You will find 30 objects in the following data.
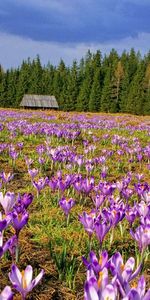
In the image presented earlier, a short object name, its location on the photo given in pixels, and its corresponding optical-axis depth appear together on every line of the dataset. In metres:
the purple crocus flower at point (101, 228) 2.58
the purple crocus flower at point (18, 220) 2.50
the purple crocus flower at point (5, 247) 1.94
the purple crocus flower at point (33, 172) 4.69
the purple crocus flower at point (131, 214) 3.18
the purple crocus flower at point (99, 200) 3.51
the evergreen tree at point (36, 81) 78.06
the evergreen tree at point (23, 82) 76.56
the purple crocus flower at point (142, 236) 2.54
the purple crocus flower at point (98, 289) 1.47
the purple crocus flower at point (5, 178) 4.43
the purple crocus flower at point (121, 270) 1.72
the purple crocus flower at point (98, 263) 1.88
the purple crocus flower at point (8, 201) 2.97
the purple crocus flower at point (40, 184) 4.13
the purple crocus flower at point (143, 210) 3.11
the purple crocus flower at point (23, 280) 1.74
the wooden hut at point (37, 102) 65.38
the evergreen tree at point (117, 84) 73.29
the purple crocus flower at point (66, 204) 3.32
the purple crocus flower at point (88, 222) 2.64
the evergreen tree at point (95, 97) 69.75
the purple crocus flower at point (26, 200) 2.94
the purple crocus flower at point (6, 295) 1.44
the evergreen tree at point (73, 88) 72.81
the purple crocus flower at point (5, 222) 2.33
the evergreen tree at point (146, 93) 65.62
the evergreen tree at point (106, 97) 68.69
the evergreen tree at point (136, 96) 66.12
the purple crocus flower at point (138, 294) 1.47
